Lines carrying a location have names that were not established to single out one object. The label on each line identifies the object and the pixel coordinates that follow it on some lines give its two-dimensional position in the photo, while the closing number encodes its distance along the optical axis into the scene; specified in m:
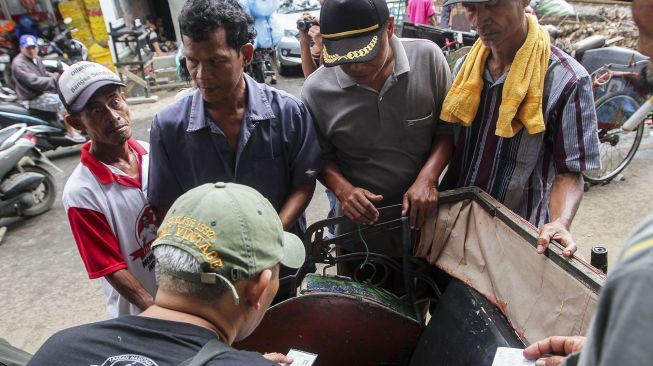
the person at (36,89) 6.15
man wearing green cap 0.92
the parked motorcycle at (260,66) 8.00
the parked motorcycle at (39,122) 5.68
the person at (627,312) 0.47
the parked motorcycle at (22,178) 4.38
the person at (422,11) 7.32
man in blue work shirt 1.62
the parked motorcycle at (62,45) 8.99
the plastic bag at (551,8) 6.66
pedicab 1.45
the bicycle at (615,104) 4.30
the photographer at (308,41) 3.48
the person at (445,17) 7.69
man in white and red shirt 1.58
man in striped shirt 1.63
